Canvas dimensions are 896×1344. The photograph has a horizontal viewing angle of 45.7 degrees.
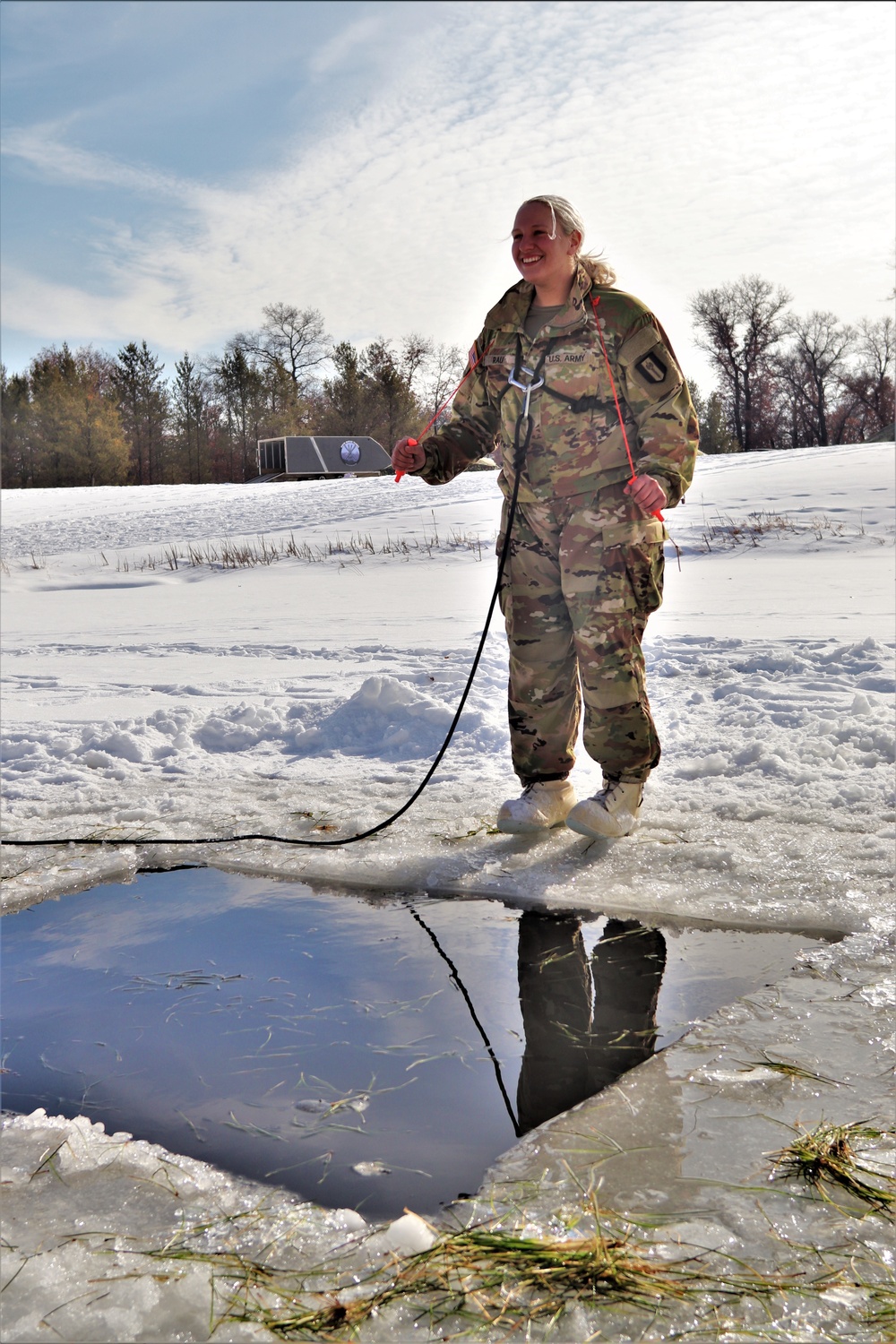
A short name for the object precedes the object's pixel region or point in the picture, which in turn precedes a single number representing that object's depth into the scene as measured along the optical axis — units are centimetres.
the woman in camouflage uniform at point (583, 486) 324
